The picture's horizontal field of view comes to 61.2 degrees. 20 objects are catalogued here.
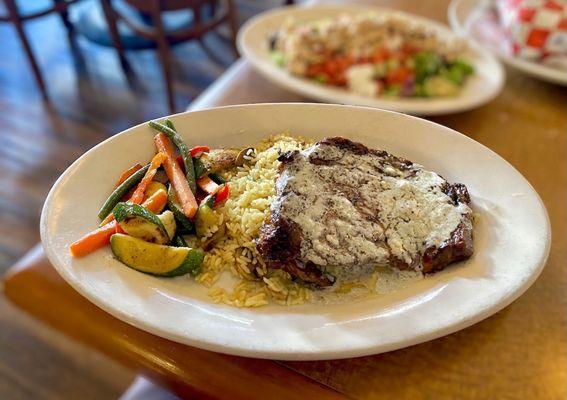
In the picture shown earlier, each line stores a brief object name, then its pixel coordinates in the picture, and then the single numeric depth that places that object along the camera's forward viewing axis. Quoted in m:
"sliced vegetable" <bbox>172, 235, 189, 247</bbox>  0.34
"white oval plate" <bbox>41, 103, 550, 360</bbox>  0.27
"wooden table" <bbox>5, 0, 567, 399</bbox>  0.31
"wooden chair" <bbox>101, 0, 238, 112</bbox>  1.06
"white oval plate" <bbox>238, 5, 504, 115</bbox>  0.58
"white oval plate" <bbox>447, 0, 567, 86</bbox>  0.63
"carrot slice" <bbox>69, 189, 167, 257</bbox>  0.30
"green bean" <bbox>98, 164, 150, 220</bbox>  0.34
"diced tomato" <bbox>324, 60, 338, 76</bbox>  0.64
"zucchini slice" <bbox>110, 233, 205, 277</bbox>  0.31
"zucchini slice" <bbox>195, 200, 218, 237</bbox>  0.34
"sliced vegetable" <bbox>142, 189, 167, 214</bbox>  0.34
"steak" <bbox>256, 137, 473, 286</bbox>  0.31
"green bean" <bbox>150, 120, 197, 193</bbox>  0.36
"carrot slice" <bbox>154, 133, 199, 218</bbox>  0.35
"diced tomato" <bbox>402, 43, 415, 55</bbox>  0.67
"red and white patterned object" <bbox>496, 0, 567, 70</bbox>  0.61
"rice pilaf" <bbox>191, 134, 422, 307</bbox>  0.32
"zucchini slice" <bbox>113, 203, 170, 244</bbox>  0.32
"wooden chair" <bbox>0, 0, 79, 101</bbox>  1.09
